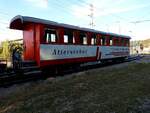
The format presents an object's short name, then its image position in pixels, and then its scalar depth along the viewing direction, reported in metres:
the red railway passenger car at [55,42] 6.58
